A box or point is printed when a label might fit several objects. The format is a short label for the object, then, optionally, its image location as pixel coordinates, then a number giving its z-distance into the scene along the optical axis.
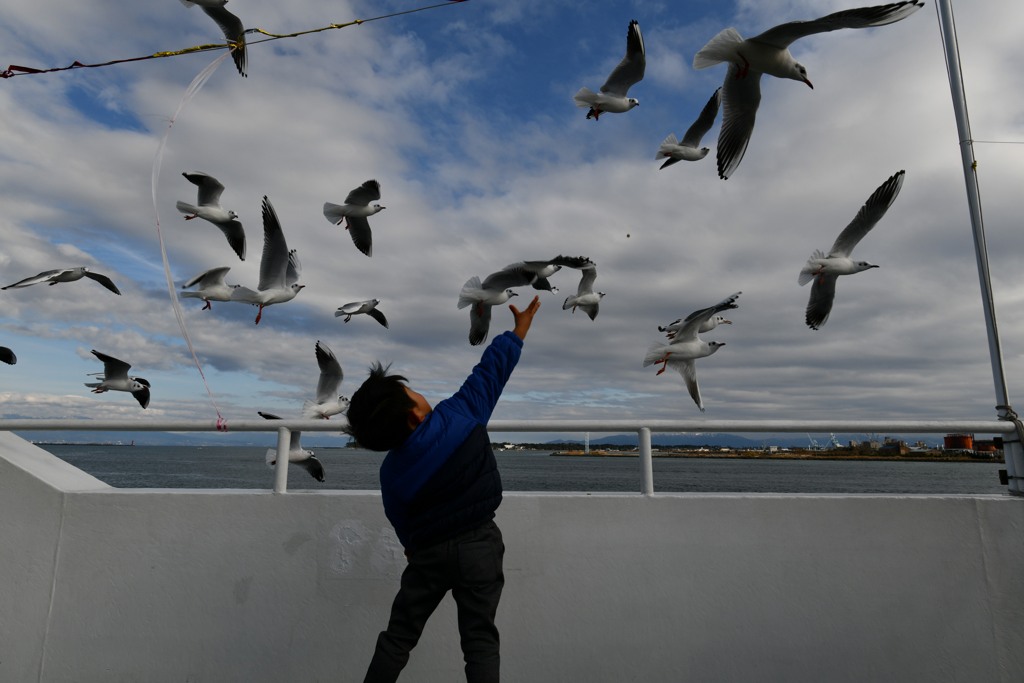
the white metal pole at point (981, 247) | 3.14
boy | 2.00
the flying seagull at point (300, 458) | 3.40
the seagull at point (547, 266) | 5.01
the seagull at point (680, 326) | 4.93
